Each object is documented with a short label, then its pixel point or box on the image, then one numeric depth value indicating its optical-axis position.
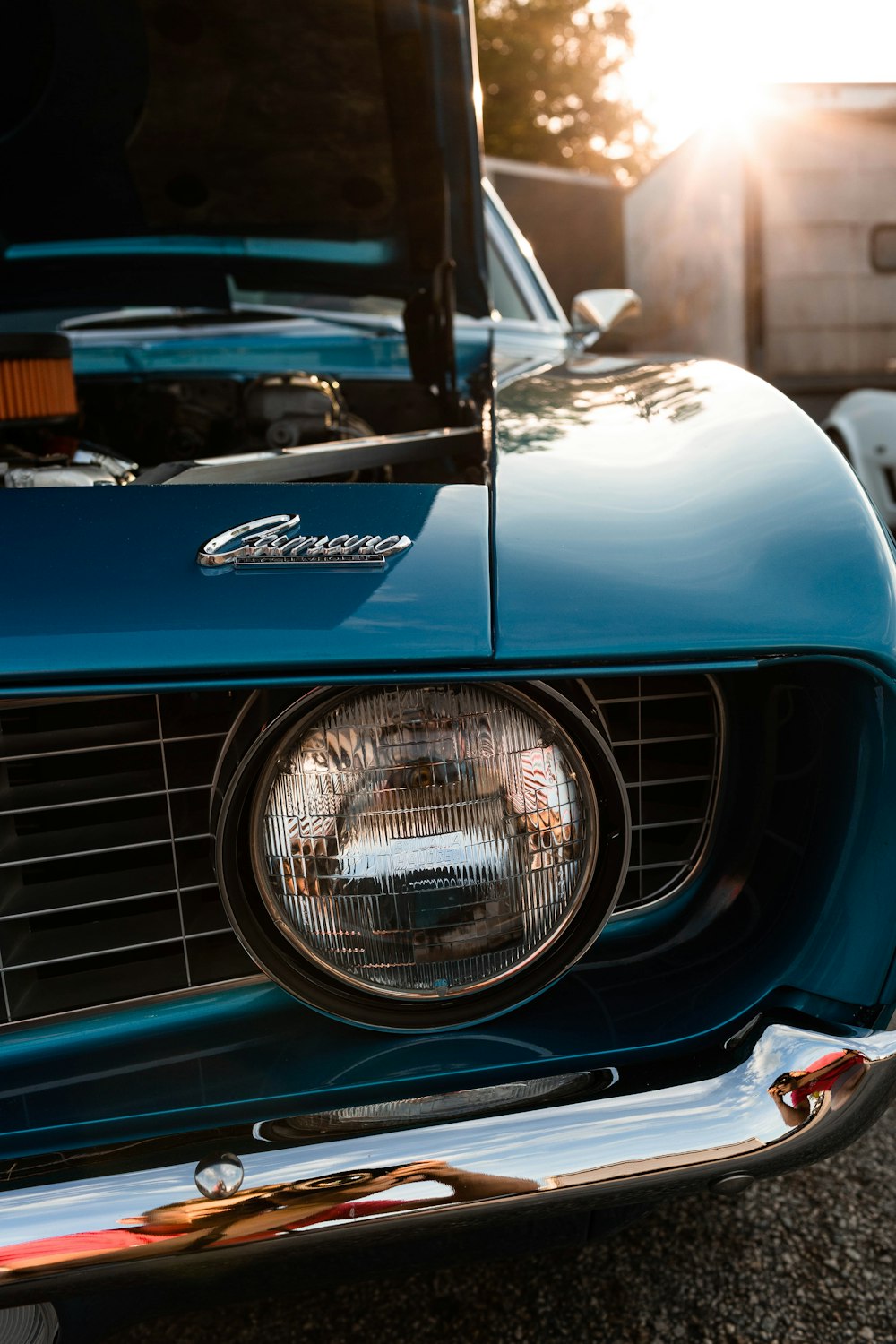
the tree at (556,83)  15.41
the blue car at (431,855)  0.66
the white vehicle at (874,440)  3.32
